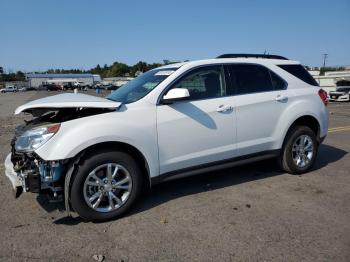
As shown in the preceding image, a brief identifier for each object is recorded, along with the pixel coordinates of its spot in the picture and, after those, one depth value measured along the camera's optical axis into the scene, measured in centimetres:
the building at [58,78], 10592
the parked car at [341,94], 2478
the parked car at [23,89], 8512
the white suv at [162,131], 366
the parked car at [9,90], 7962
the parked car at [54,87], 7500
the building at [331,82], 2810
